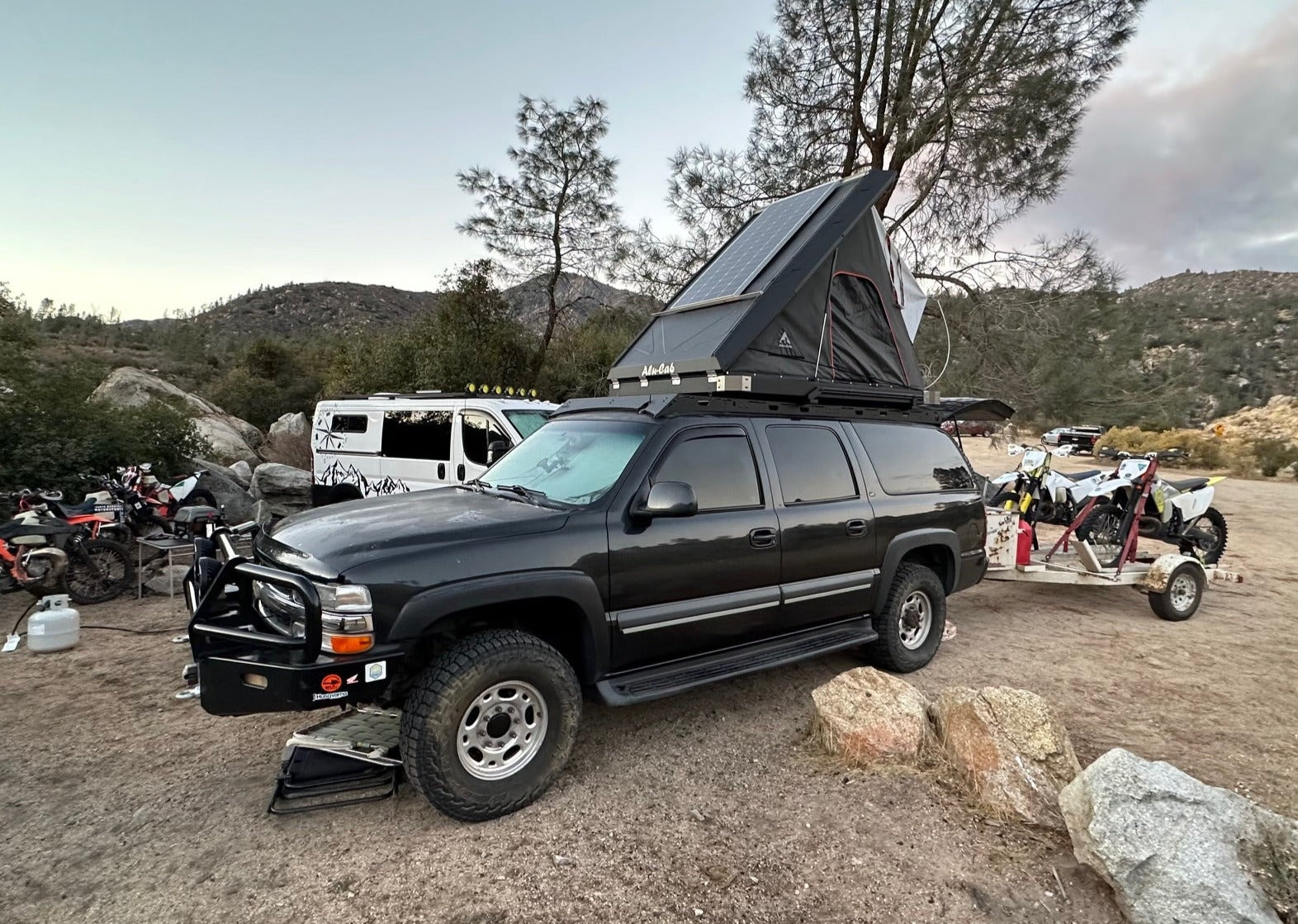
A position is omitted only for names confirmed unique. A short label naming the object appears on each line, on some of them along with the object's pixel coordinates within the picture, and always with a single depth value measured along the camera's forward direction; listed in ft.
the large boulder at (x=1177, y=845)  7.46
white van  28.19
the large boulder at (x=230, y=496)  31.60
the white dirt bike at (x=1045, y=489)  24.36
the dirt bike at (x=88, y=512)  22.35
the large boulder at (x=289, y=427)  49.29
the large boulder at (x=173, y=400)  44.24
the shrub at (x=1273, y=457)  75.00
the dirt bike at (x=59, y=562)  20.36
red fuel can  20.33
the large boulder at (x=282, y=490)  36.14
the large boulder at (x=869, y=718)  11.62
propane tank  16.75
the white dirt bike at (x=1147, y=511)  22.22
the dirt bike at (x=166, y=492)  26.32
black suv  9.33
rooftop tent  15.20
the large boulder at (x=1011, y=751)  10.14
